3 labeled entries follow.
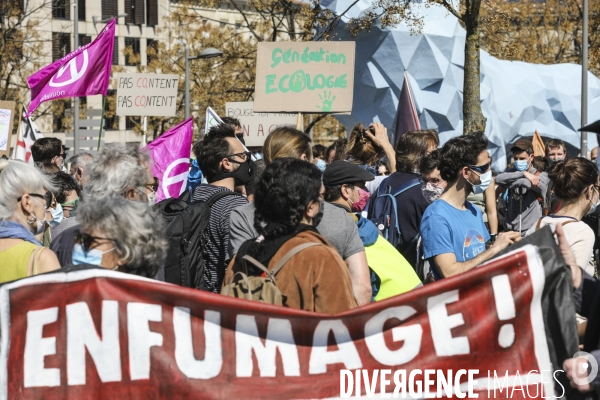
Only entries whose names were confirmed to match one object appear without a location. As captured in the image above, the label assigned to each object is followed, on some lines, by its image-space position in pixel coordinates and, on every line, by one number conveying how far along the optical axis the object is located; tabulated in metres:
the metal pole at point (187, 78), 27.59
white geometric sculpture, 23.97
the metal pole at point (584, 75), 22.16
